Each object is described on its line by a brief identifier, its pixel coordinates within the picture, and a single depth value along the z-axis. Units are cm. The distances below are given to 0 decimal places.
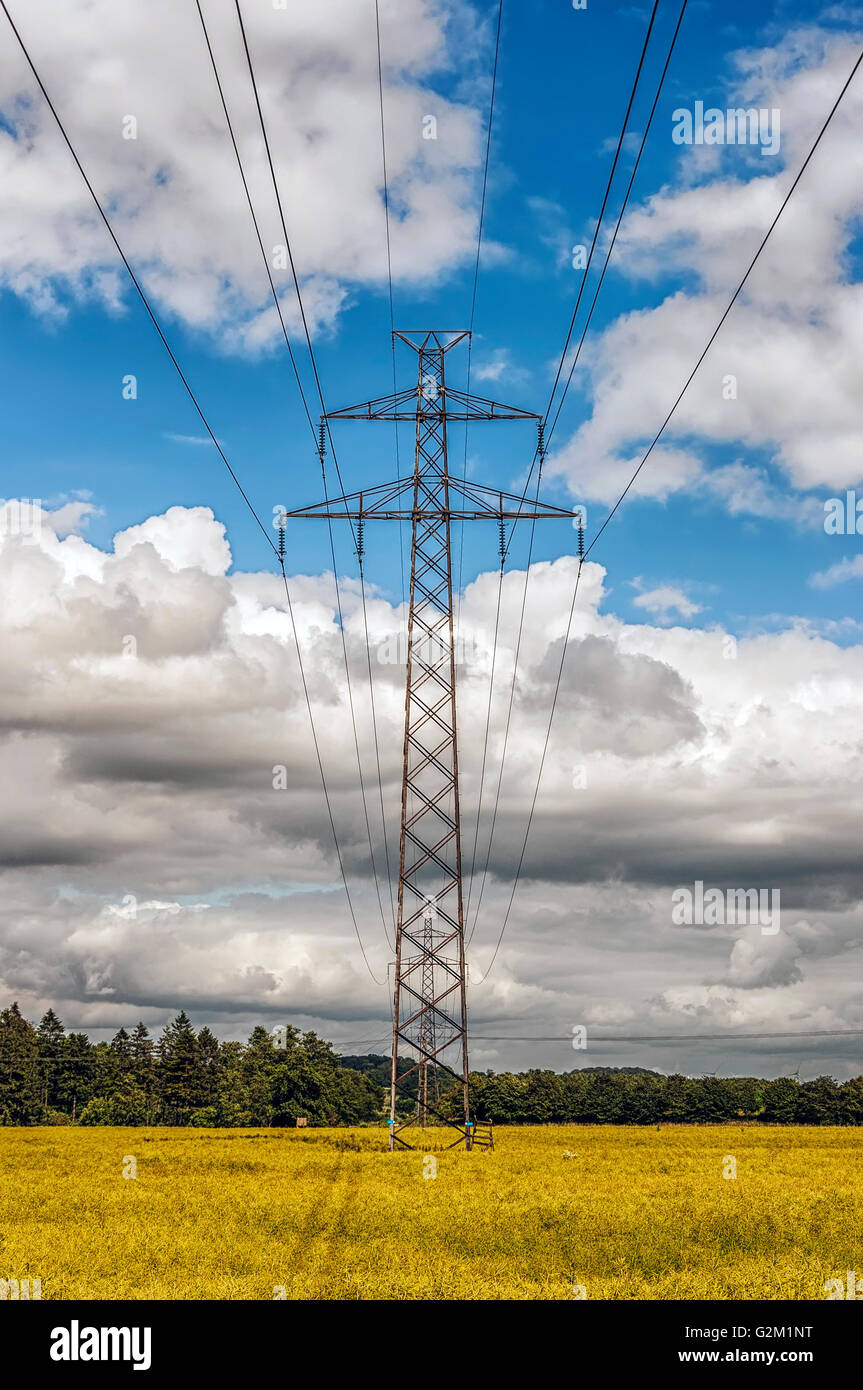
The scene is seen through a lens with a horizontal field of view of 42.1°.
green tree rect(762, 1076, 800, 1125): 15532
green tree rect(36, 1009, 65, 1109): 17900
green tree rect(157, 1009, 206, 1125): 15274
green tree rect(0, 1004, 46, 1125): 15412
